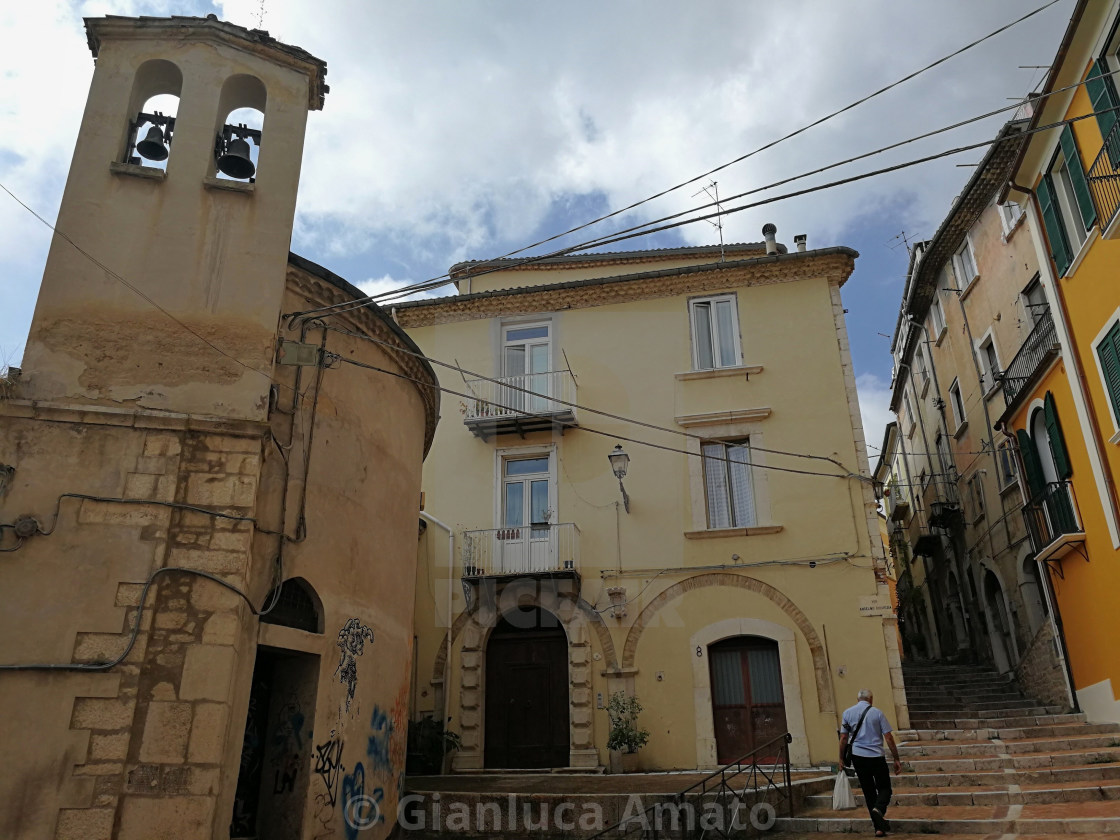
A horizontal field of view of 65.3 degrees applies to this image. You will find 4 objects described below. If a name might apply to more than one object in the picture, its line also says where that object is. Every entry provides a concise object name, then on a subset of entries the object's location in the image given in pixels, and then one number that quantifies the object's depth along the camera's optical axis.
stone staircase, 8.81
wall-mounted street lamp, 15.83
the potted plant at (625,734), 14.76
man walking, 8.76
